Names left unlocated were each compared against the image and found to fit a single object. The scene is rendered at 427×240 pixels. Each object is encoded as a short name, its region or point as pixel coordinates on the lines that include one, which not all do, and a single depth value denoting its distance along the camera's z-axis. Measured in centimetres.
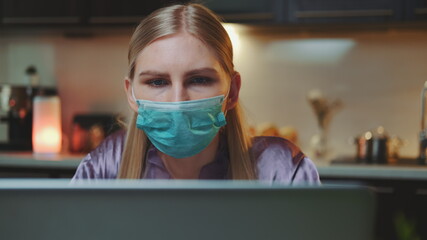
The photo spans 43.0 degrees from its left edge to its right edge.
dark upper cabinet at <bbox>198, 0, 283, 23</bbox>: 261
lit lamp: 280
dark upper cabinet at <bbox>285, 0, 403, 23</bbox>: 246
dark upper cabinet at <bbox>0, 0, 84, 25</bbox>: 285
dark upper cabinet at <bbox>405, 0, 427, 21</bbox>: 243
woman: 84
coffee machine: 283
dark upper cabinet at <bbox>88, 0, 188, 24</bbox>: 273
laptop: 43
